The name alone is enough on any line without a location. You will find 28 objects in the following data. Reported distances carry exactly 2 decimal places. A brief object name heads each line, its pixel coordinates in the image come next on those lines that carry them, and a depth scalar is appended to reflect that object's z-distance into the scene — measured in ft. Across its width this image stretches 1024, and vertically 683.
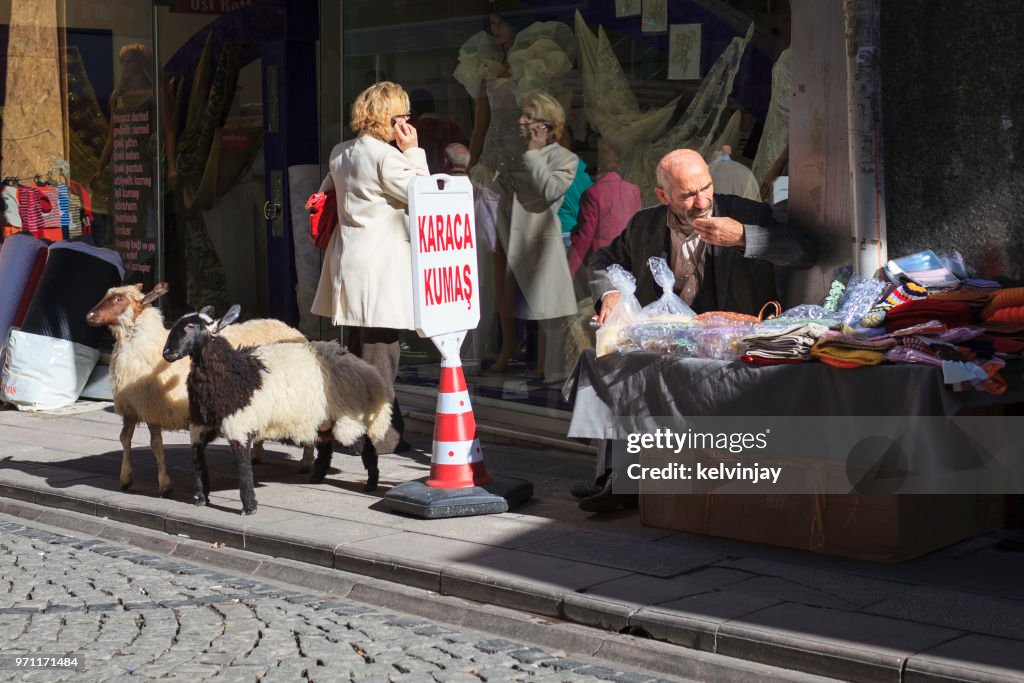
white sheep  26.12
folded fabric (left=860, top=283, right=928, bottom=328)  20.45
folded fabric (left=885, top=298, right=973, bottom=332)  19.75
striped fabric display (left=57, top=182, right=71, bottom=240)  43.78
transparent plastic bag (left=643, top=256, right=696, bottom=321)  22.52
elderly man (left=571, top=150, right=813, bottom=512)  22.33
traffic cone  24.49
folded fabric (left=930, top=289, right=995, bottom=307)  19.86
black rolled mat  38.68
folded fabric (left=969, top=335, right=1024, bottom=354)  19.06
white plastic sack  38.17
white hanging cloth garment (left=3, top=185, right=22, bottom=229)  42.25
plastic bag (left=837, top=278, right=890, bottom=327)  20.86
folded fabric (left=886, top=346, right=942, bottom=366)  18.98
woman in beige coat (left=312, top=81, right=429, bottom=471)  27.89
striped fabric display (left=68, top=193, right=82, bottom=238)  44.16
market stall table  19.26
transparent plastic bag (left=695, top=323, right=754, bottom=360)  21.04
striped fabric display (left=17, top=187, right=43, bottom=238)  42.47
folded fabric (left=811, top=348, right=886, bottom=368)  19.40
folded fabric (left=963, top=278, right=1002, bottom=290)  20.85
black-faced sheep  24.30
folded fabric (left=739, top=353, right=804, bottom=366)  20.27
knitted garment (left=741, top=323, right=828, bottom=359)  20.11
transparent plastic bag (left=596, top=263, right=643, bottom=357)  22.34
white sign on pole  24.23
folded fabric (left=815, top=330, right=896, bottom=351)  19.51
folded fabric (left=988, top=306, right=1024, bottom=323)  19.15
